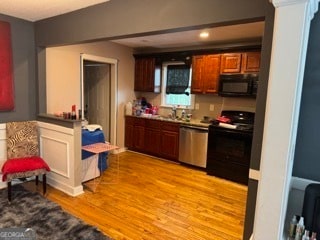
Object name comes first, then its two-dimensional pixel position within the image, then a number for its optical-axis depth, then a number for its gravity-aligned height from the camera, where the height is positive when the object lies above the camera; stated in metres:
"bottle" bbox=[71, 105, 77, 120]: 3.22 -0.38
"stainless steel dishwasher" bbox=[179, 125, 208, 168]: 4.14 -0.93
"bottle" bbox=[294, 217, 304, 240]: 1.35 -0.77
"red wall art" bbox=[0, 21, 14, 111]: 3.01 +0.23
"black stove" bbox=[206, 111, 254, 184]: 3.66 -0.83
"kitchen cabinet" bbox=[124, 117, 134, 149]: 5.16 -0.92
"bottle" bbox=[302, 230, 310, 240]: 1.32 -0.79
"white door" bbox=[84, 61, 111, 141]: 5.00 -0.07
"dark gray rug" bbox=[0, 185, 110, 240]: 2.28 -1.44
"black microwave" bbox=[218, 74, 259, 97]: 3.76 +0.20
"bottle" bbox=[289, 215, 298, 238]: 1.37 -0.77
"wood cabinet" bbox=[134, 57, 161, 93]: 5.00 +0.39
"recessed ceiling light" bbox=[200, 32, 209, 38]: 3.67 +0.99
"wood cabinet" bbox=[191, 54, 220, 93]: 4.16 +0.41
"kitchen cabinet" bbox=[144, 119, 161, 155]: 4.76 -0.92
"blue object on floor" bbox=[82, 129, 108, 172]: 3.47 -0.77
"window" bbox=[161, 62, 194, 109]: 4.84 +0.19
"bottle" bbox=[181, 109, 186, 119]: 4.85 -0.42
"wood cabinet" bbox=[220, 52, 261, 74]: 3.72 +0.58
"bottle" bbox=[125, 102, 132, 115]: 5.17 -0.39
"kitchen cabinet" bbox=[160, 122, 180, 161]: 4.50 -0.94
